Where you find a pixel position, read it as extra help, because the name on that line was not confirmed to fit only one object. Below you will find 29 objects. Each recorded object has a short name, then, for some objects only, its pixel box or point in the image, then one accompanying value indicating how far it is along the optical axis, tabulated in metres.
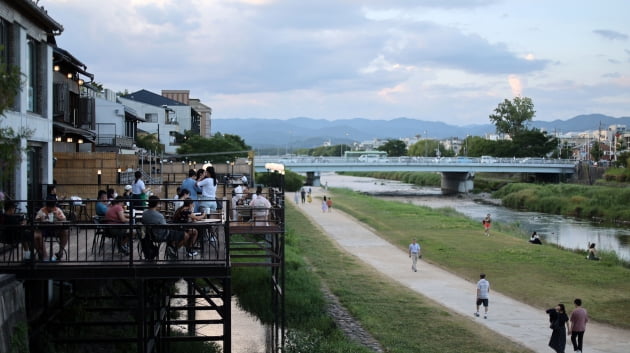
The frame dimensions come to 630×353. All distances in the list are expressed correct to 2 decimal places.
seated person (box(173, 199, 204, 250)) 12.65
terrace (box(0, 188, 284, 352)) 10.63
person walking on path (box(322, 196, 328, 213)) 57.59
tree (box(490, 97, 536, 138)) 134.62
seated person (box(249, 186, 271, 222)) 16.59
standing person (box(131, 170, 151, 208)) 16.98
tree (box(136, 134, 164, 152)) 51.56
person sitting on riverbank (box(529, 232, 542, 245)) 37.57
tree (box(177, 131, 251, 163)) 62.56
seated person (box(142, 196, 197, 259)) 11.25
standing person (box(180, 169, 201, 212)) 15.91
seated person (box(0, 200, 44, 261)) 10.84
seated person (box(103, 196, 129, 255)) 11.59
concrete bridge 86.88
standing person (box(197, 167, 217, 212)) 15.59
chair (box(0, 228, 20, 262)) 10.88
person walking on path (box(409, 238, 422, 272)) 29.06
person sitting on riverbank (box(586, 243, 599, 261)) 31.61
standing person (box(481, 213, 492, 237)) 41.09
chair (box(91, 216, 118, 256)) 11.45
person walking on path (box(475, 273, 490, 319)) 20.12
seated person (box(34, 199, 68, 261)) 10.91
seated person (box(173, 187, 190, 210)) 14.67
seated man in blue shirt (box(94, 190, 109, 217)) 14.16
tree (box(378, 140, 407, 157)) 187.00
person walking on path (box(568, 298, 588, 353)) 16.00
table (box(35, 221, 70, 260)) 10.77
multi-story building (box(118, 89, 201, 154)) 65.44
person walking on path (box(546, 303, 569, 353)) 15.74
